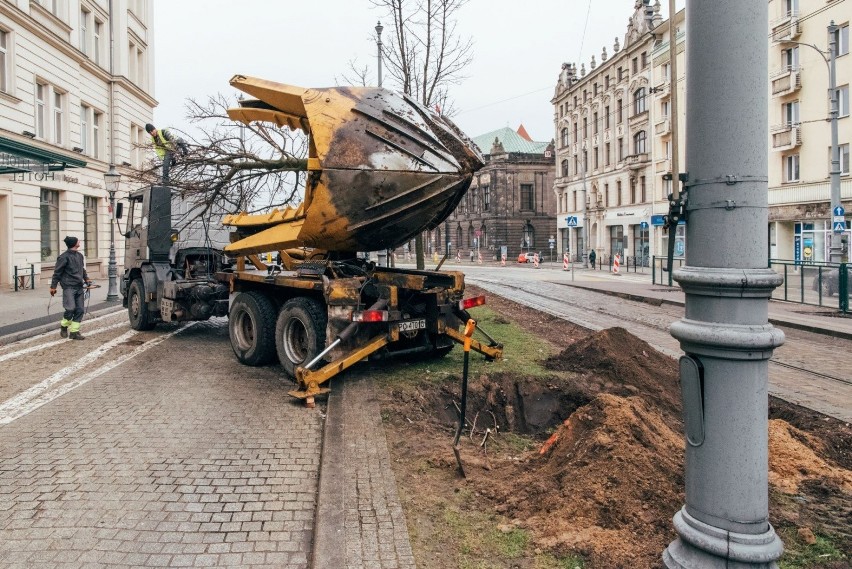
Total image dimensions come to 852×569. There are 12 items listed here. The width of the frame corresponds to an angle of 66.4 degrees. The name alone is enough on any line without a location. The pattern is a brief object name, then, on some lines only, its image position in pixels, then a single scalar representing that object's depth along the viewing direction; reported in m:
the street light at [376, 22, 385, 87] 15.45
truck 7.34
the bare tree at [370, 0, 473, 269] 14.38
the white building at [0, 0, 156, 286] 22.84
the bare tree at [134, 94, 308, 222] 12.32
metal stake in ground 4.78
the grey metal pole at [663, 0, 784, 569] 2.29
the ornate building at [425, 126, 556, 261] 76.19
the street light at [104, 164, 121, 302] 20.45
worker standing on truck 12.63
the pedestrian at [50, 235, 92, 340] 12.02
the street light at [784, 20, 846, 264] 22.47
